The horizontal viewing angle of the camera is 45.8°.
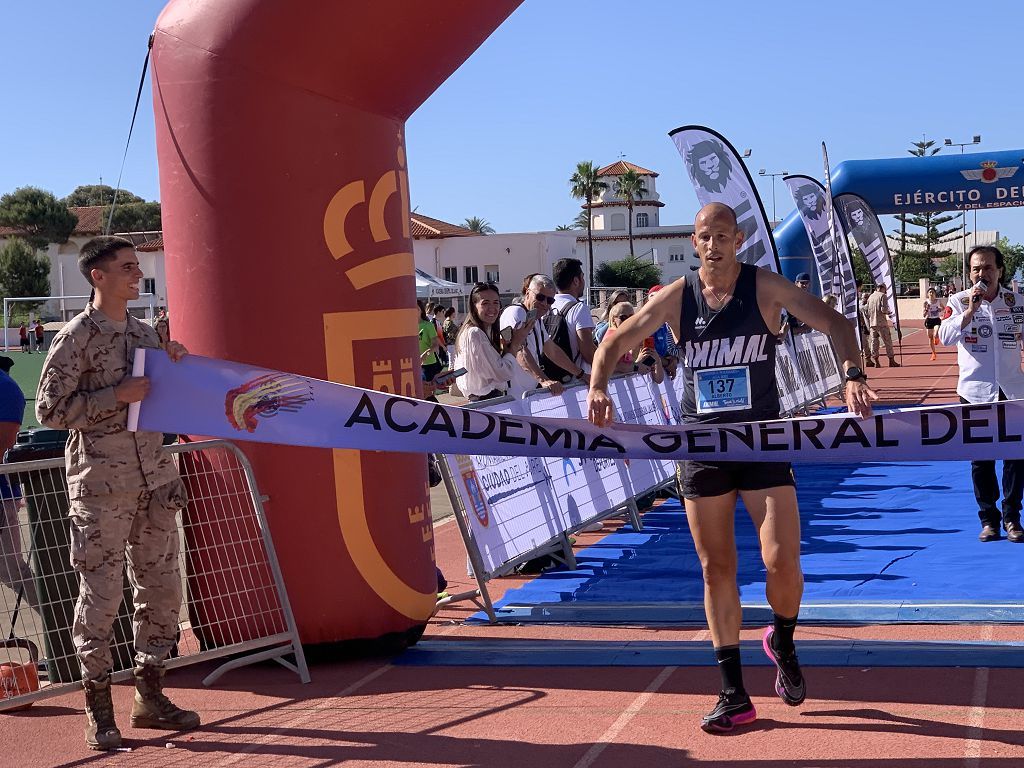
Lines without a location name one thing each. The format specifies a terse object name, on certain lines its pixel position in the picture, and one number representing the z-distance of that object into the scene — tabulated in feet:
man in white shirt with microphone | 26.86
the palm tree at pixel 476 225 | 437.58
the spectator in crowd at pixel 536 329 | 31.78
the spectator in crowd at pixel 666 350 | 41.19
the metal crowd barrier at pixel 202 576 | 18.95
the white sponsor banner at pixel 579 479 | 29.78
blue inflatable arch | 80.28
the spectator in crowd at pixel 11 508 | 19.15
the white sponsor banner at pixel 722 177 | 52.06
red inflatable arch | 19.16
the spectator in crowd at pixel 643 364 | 37.63
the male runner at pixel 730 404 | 15.89
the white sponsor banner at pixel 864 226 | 80.02
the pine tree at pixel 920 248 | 312.91
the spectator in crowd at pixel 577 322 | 33.35
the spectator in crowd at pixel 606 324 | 42.24
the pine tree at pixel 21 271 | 240.73
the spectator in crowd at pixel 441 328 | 84.33
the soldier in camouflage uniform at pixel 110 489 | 16.46
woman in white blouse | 30.68
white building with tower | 392.68
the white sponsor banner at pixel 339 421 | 16.94
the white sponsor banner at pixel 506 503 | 24.95
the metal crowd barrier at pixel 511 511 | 23.99
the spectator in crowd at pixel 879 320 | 91.71
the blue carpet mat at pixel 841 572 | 22.31
